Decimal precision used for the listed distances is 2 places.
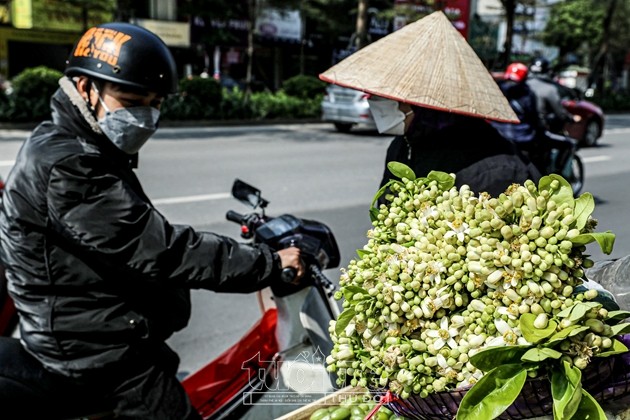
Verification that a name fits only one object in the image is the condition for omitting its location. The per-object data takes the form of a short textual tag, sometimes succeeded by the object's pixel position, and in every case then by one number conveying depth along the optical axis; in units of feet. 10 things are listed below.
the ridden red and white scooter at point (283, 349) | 7.80
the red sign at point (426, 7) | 60.17
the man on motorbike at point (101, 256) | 6.20
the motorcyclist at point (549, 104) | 27.45
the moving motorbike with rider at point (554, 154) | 25.55
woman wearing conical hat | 7.56
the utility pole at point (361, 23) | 58.85
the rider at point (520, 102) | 22.98
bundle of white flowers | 4.25
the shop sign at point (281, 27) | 90.07
